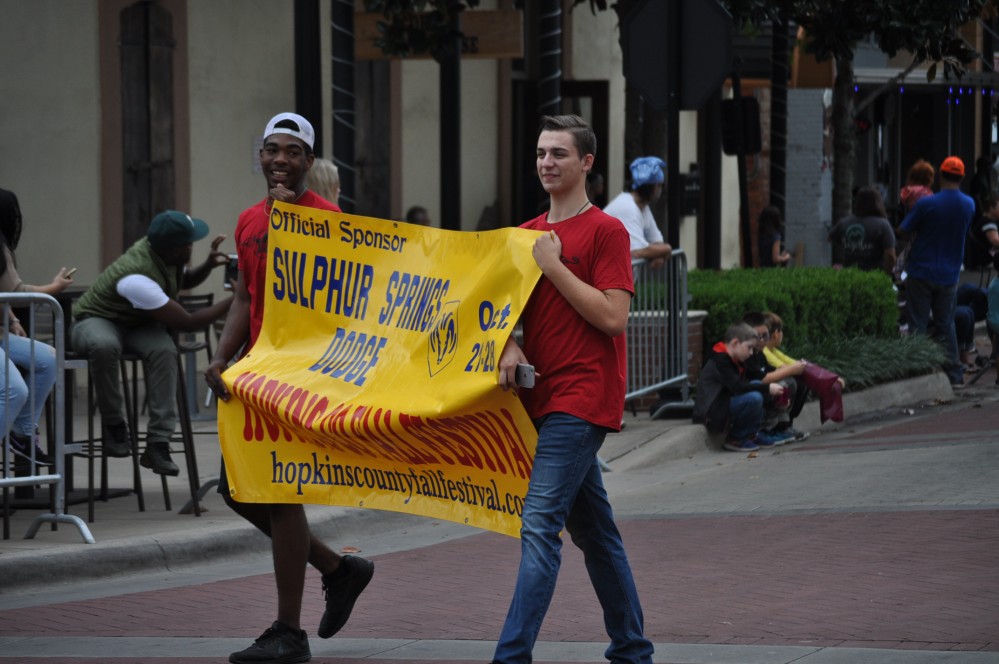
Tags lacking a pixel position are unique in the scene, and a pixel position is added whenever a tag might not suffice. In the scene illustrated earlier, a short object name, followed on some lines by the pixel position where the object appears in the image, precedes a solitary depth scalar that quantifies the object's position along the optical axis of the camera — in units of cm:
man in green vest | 1724
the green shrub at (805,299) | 2586
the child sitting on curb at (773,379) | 2287
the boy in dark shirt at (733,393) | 2241
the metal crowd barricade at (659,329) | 2421
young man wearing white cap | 1202
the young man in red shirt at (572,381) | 1038
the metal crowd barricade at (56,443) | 1593
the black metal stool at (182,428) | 1761
